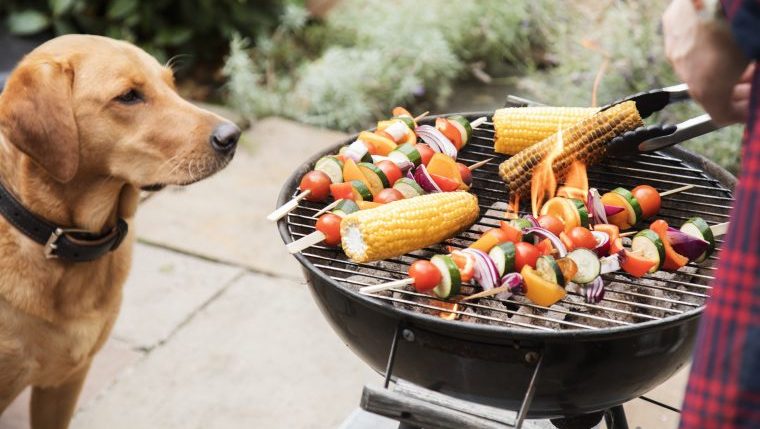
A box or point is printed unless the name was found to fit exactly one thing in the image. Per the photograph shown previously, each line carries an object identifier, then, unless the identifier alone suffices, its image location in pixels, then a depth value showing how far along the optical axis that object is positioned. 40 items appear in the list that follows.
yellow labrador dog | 2.39
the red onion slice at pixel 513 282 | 1.92
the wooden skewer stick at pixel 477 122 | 2.80
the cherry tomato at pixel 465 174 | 2.44
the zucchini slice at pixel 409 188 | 2.30
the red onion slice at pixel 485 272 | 1.94
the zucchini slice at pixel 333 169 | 2.39
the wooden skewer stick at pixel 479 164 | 2.51
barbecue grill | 1.83
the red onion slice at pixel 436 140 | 2.58
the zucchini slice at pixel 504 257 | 1.97
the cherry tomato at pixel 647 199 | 2.32
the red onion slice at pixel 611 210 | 2.25
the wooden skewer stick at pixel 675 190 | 2.39
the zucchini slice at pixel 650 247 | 2.04
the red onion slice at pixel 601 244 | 2.09
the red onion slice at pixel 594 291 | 1.98
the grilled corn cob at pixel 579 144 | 2.33
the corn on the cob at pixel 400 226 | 1.97
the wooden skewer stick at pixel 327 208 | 2.18
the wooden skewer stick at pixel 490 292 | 1.89
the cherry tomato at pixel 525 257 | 1.99
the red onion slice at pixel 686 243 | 2.09
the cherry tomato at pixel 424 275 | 1.88
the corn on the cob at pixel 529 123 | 2.52
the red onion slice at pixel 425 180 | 2.34
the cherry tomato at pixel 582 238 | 2.05
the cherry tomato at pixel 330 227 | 2.07
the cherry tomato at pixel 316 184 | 2.30
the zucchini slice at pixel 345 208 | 2.14
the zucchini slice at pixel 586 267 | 1.98
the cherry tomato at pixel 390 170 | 2.37
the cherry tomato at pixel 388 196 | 2.23
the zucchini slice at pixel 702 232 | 2.12
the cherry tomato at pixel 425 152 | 2.51
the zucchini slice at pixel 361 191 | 2.26
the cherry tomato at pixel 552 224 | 2.15
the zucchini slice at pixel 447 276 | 1.91
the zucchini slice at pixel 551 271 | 1.92
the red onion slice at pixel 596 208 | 2.23
